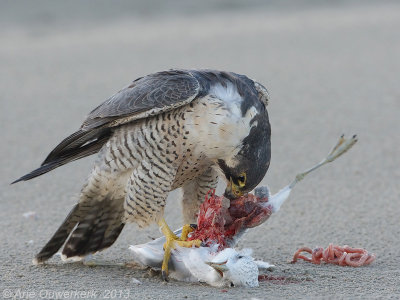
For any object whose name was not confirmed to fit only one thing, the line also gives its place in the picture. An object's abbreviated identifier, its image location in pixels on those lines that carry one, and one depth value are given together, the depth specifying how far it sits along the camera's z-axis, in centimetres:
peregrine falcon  1017
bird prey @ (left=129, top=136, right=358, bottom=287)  991
